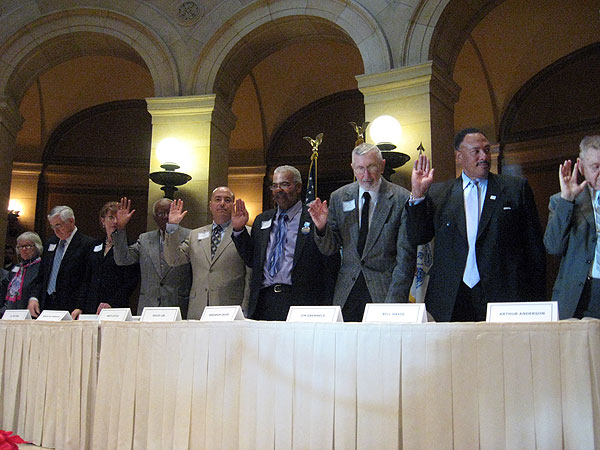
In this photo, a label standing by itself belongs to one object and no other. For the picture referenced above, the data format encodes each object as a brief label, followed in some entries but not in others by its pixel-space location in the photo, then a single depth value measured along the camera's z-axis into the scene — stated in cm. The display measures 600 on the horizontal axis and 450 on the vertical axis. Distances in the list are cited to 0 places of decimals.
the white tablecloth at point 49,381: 272
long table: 173
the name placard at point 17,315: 329
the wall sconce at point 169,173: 545
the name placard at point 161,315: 269
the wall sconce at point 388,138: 452
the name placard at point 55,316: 306
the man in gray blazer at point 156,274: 405
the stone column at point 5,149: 619
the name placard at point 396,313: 207
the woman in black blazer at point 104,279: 432
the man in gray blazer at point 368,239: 282
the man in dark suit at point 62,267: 442
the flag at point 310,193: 400
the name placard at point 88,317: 306
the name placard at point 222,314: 248
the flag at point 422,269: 309
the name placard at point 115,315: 281
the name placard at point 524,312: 188
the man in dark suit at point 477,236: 258
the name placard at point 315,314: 224
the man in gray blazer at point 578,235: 236
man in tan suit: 366
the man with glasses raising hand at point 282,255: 321
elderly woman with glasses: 456
